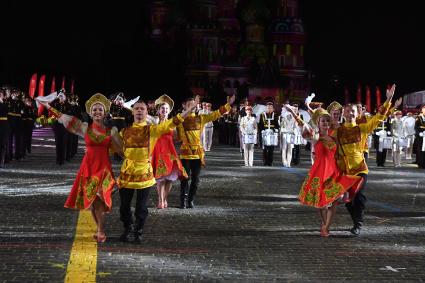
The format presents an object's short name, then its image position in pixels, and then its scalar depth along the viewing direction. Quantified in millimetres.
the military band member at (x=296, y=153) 27652
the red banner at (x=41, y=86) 56775
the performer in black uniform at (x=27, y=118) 27359
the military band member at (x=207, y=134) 36253
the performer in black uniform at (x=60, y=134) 25125
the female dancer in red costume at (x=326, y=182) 11656
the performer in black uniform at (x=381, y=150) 27391
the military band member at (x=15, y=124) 25297
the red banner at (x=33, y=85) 56619
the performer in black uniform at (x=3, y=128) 23131
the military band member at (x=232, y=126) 43844
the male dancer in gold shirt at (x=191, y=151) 14711
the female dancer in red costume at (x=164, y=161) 14227
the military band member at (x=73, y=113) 25664
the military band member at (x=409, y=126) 28766
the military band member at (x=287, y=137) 26922
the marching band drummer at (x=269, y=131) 27234
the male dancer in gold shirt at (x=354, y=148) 11953
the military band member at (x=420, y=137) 26812
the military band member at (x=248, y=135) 26938
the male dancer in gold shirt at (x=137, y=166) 10883
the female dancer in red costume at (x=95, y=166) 10672
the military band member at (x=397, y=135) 27828
